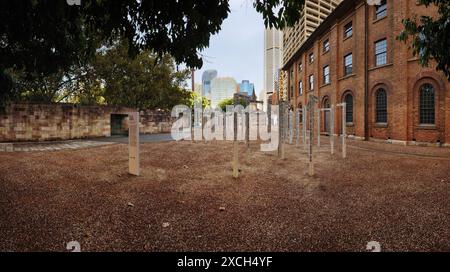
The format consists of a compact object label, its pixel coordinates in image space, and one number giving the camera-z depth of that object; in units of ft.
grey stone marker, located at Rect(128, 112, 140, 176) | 22.90
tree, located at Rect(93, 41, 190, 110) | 67.41
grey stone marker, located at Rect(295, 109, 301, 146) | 47.40
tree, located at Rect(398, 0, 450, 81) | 15.57
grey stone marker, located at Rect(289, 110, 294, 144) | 51.86
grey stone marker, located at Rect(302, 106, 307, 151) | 44.51
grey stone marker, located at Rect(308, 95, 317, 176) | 23.22
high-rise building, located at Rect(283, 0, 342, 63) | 227.20
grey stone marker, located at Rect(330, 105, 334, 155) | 37.89
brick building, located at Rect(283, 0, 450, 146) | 49.21
